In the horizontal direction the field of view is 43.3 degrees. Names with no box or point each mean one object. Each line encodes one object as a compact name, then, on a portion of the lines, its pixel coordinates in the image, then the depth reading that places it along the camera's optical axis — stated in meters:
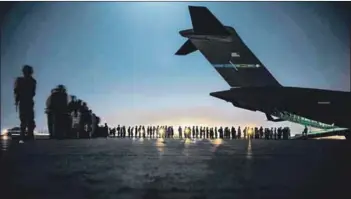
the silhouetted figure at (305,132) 43.00
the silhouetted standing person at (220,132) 67.31
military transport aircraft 27.89
